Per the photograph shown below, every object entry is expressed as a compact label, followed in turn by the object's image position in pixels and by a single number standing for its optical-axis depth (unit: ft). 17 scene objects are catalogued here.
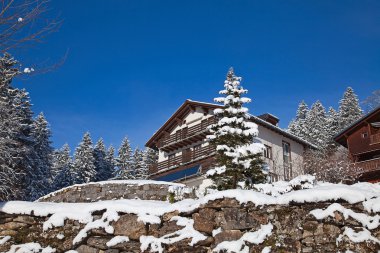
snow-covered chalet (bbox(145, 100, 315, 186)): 114.01
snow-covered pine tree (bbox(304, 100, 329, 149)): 166.63
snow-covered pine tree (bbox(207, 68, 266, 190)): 66.95
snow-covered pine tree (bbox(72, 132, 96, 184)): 162.71
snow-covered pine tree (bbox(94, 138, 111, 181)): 176.77
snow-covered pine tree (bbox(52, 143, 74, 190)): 162.40
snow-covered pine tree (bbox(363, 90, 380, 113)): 169.46
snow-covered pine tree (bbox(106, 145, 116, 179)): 188.66
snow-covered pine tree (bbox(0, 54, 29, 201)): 27.65
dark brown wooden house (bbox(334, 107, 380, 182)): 102.05
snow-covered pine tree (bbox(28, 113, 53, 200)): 116.53
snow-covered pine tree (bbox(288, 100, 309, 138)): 180.17
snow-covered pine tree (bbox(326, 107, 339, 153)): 161.72
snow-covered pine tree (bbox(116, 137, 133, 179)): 184.15
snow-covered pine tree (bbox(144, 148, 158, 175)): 184.96
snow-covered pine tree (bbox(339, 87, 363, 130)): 171.94
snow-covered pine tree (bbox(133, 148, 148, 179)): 180.41
